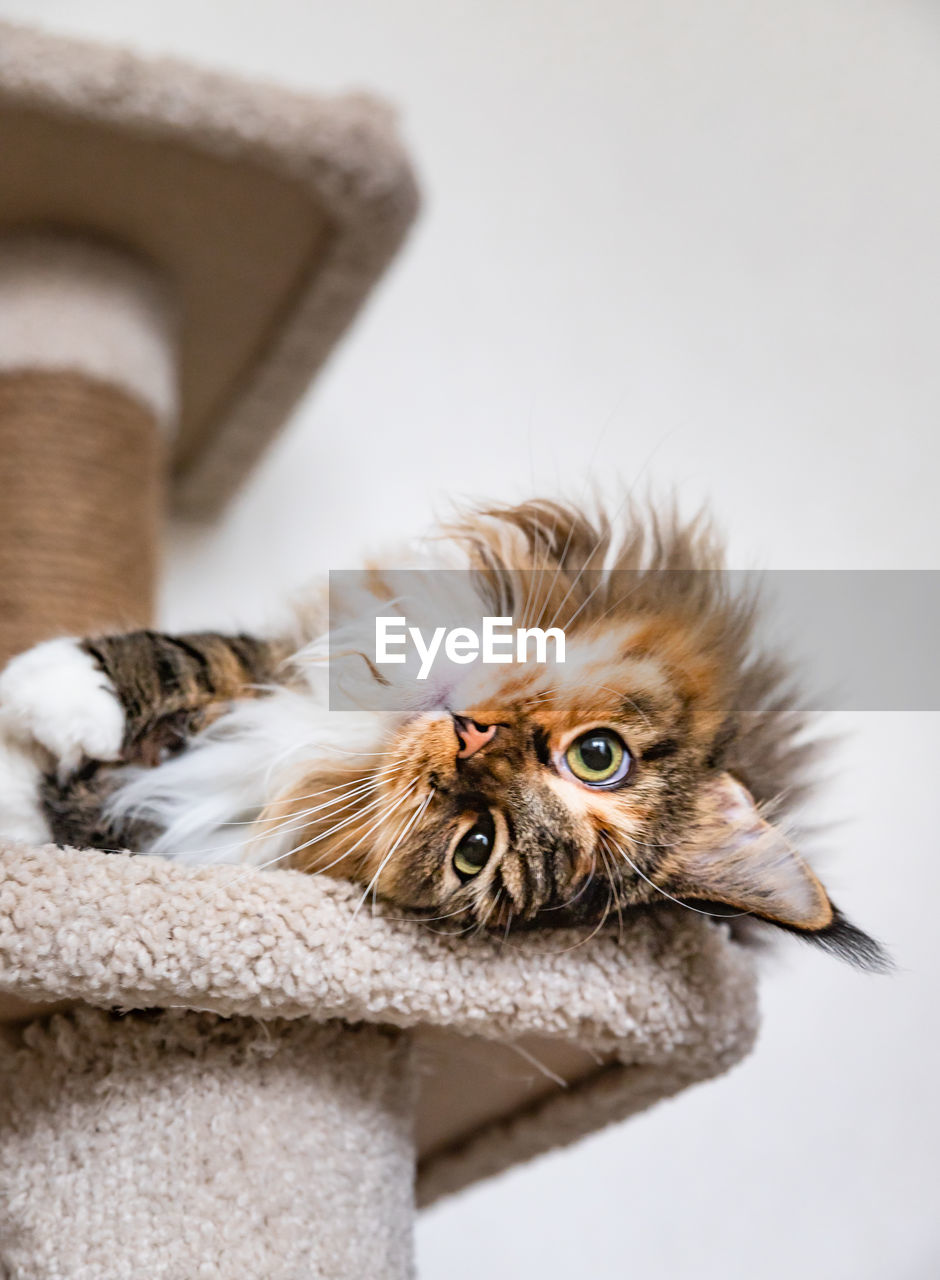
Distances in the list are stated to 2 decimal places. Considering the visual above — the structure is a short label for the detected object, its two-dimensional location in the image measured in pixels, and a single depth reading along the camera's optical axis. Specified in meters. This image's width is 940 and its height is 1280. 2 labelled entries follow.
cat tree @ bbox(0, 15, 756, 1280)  0.62
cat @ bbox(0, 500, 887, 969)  0.69
